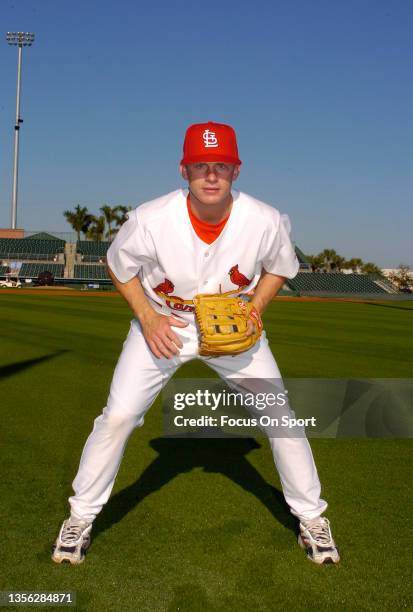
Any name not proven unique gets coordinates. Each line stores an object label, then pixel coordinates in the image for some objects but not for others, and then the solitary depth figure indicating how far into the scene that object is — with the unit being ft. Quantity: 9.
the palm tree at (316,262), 347.15
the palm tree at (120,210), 270.46
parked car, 179.65
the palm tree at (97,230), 277.44
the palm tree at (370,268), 352.08
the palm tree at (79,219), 276.41
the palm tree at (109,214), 272.10
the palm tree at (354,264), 354.54
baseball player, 10.59
